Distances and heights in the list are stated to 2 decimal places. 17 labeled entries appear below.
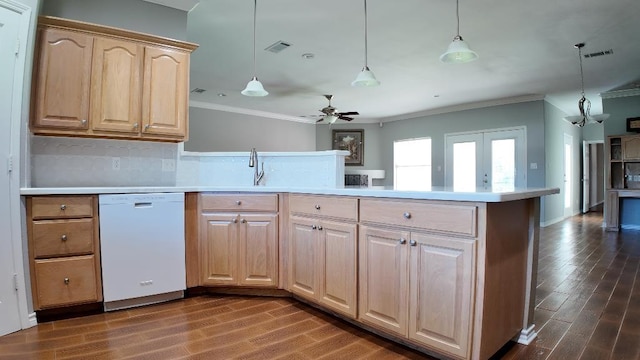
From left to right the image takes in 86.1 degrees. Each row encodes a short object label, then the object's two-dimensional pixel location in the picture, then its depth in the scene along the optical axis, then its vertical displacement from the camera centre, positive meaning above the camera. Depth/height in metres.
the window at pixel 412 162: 8.52 +0.50
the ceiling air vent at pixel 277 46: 4.05 +1.63
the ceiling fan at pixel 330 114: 6.19 +1.24
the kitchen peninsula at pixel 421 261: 1.60 -0.44
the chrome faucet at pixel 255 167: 3.17 +0.13
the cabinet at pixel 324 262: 2.14 -0.56
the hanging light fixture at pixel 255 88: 3.12 +0.84
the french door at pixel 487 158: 6.86 +0.50
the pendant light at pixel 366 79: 2.93 +0.87
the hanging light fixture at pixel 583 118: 4.75 +0.91
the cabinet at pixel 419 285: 1.62 -0.55
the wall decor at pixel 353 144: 9.45 +1.02
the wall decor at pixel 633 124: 6.00 +1.01
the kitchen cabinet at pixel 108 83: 2.46 +0.75
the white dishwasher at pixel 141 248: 2.44 -0.51
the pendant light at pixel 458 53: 2.47 +0.94
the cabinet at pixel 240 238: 2.72 -0.46
